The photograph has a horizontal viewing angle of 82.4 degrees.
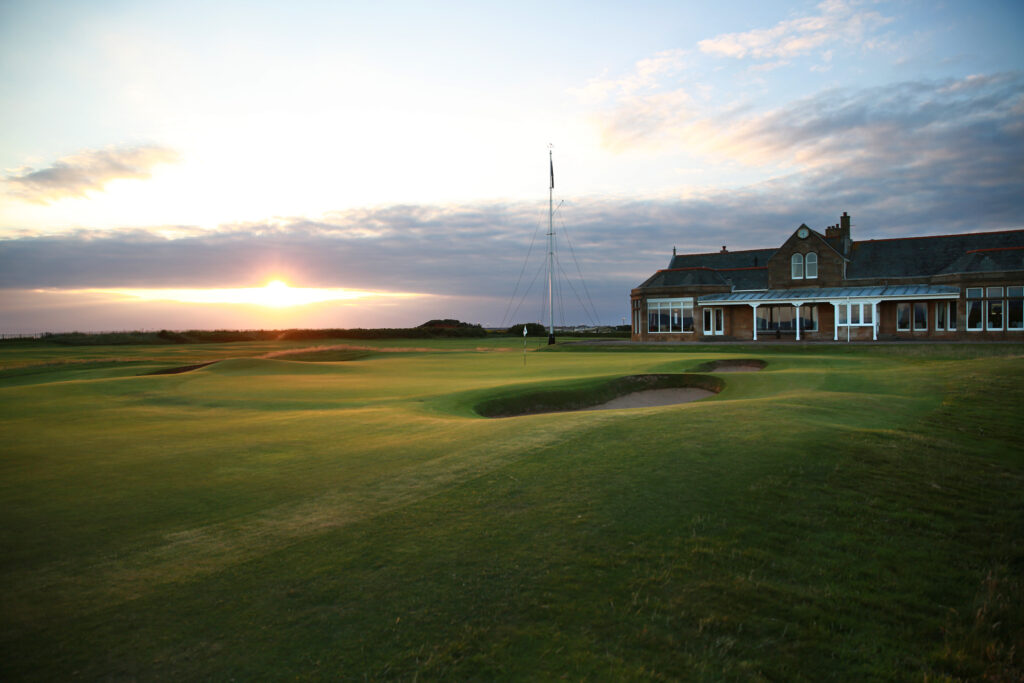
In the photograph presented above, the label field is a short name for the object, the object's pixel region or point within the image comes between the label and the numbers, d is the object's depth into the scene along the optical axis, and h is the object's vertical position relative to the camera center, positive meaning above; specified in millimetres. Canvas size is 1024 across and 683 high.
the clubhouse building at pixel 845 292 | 40656 +2515
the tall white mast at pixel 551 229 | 50969 +8828
